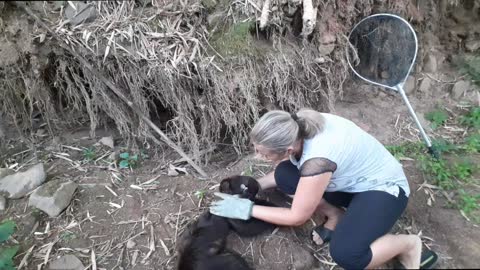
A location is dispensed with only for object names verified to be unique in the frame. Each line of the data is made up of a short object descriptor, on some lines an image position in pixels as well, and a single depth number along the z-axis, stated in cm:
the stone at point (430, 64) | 418
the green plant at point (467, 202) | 289
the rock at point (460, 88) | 404
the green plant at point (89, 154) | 356
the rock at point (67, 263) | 273
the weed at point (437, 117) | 376
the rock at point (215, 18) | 330
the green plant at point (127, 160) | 351
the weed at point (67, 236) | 293
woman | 236
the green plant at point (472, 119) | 368
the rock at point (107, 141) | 371
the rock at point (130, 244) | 290
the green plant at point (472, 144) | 341
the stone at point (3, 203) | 309
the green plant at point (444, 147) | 339
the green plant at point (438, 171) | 311
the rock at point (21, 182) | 317
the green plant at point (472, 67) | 406
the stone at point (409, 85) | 405
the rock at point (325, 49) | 355
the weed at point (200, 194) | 317
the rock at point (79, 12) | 318
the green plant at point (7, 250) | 260
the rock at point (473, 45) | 420
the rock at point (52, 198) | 304
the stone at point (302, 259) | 279
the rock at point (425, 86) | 408
